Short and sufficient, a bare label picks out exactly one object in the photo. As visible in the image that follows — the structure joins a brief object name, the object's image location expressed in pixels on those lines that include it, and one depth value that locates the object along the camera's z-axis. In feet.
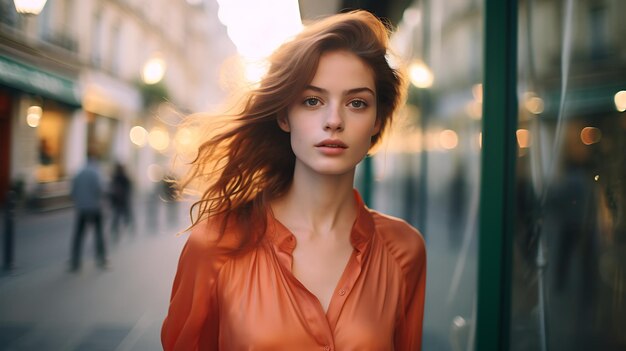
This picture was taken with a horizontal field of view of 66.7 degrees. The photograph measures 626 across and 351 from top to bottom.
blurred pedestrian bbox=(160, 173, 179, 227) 35.09
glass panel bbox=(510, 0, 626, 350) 4.62
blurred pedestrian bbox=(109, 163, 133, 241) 26.66
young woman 3.67
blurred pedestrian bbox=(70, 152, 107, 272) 19.12
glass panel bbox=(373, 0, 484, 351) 8.17
